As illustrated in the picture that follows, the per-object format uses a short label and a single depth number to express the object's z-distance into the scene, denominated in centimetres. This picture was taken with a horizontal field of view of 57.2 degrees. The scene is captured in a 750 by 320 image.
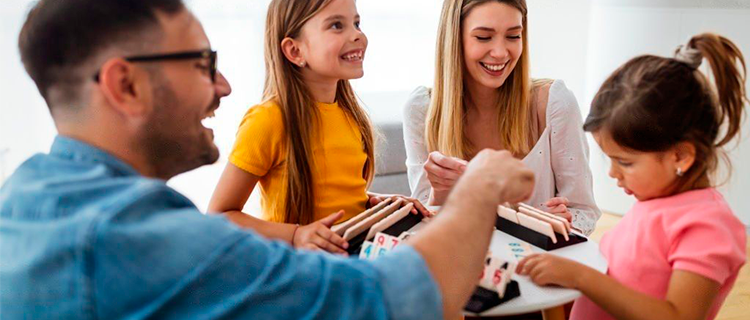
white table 120
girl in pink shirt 124
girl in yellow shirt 171
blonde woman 218
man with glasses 82
